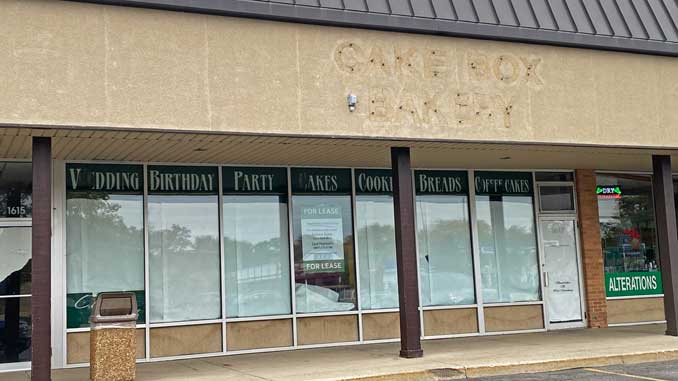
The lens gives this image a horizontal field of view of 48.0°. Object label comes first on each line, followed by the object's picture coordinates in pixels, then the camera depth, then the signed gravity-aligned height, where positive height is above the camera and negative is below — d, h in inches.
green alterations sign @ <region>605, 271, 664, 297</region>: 655.1 -27.5
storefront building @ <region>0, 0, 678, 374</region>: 397.1 +72.1
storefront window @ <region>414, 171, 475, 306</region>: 600.4 +17.3
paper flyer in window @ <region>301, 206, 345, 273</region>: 561.9 +19.0
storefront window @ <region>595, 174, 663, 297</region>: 661.9 +15.2
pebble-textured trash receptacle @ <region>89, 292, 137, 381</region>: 407.8 -38.1
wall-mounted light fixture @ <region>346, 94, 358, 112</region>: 442.6 +94.5
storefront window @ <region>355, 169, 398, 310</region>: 578.2 +19.1
